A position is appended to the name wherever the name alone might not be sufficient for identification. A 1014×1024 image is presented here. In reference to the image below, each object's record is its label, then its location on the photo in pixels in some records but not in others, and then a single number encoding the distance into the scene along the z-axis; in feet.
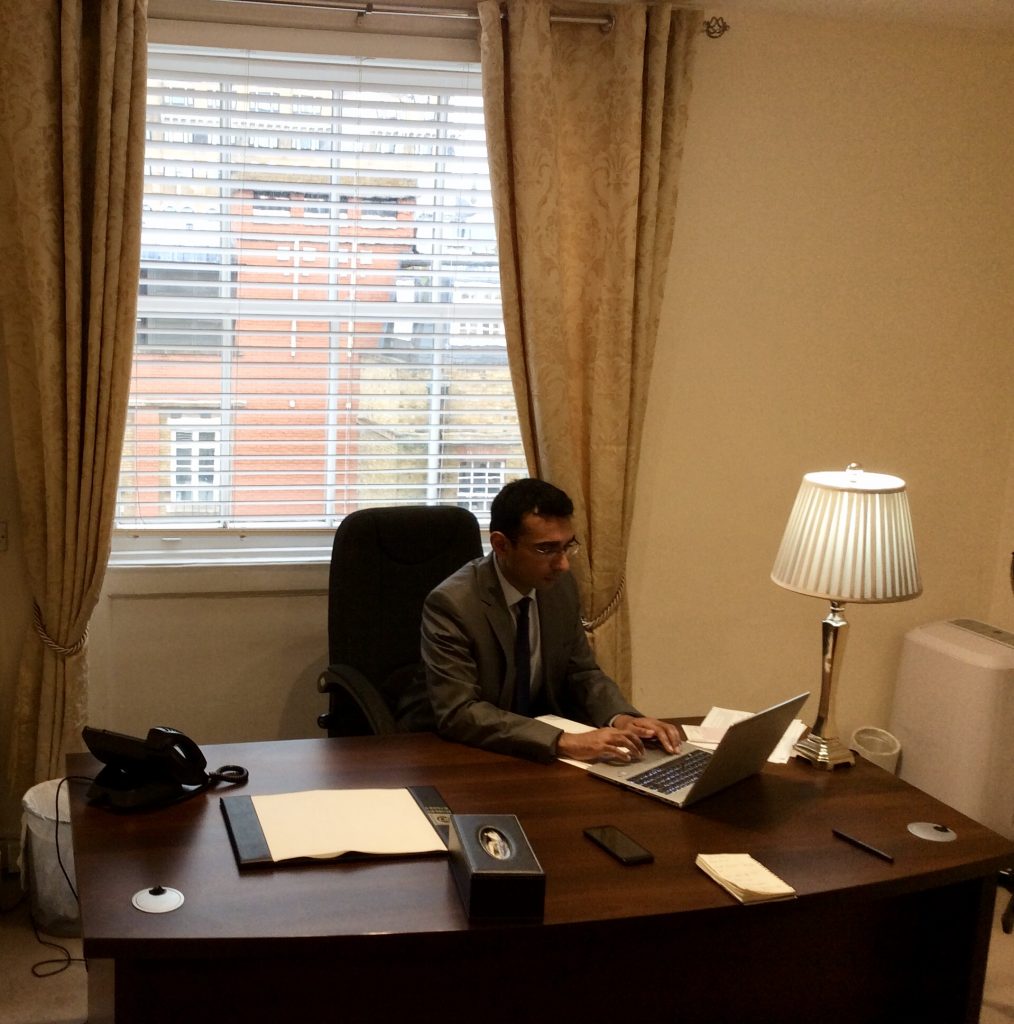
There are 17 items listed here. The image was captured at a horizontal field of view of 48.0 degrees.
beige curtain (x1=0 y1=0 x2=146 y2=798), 9.11
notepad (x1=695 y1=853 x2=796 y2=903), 6.05
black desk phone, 6.57
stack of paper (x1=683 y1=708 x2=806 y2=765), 8.16
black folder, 5.99
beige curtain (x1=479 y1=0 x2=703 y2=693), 10.16
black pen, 6.70
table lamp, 8.20
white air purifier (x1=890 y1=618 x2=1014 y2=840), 11.15
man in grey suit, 7.82
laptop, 7.05
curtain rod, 9.89
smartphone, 6.34
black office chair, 9.56
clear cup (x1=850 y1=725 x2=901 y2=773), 11.76
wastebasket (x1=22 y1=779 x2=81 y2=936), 9.20
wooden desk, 5.52
